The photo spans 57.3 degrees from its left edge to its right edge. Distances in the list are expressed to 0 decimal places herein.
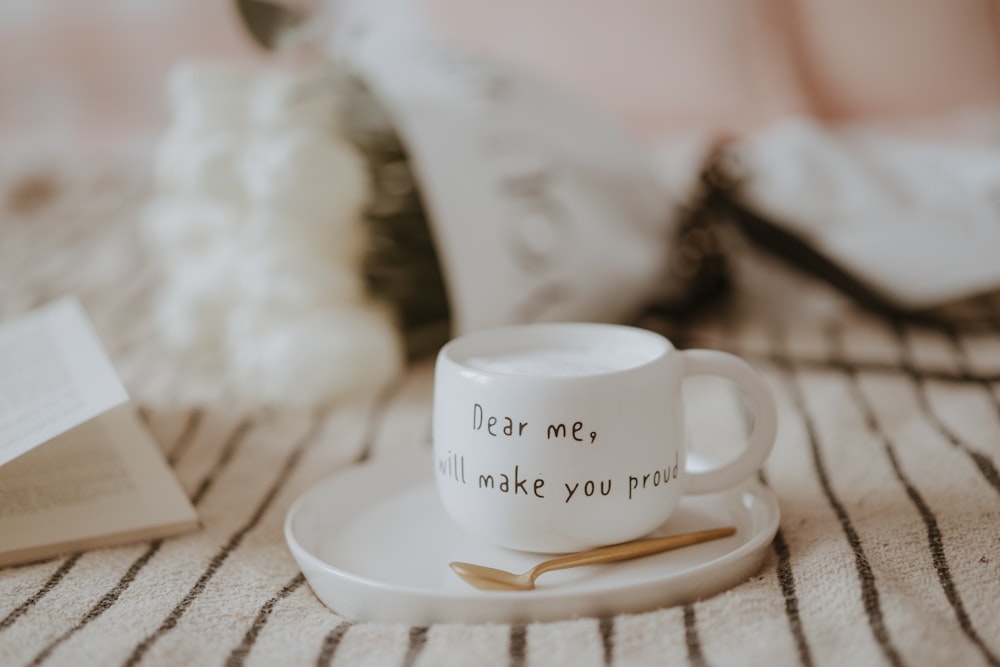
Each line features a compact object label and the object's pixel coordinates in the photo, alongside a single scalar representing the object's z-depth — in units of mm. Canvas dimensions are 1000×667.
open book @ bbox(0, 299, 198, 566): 457
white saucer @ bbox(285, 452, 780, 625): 367
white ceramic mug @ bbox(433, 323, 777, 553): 388
